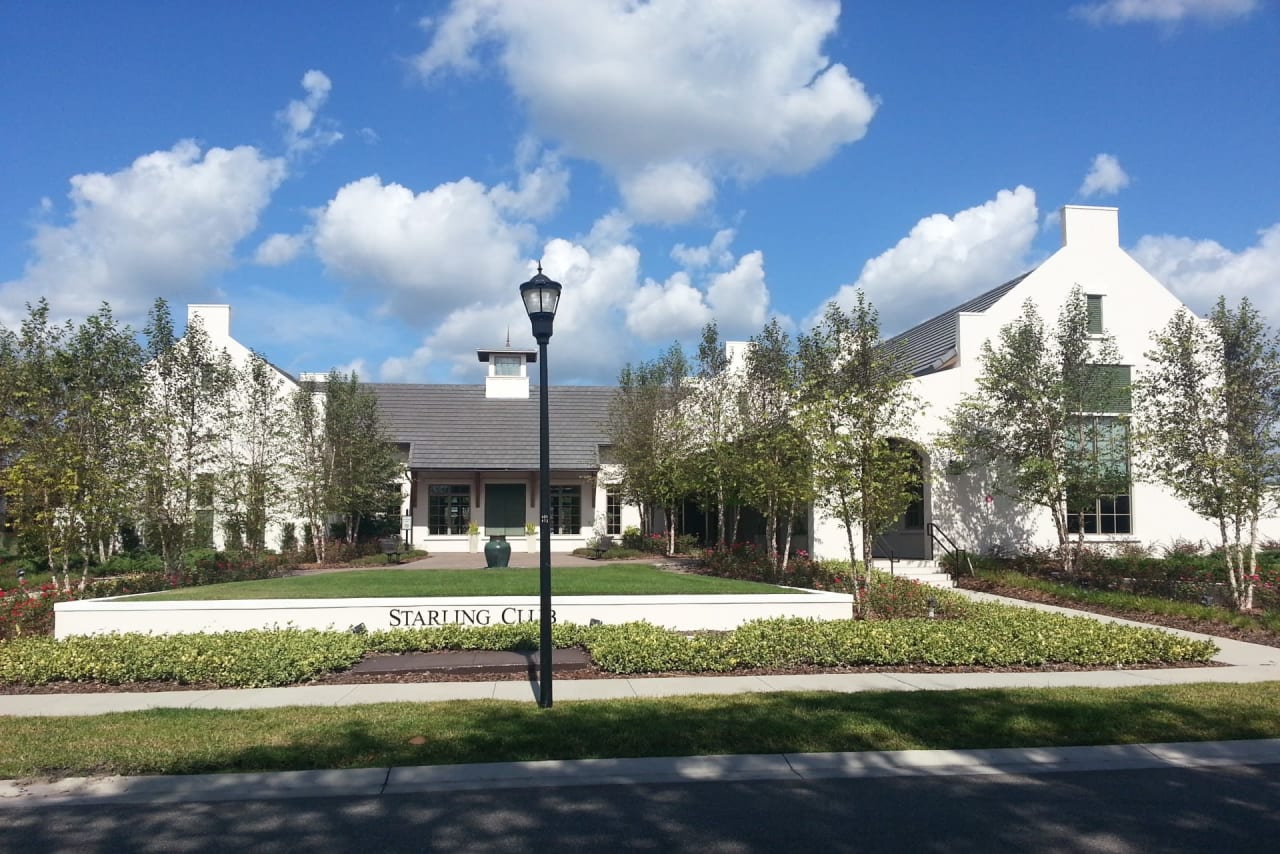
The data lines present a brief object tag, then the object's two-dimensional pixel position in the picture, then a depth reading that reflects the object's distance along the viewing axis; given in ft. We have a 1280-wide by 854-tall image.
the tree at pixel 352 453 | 80.94
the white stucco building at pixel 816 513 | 69.62
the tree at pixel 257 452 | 68.08
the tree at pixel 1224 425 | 48.01
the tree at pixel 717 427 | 67.21
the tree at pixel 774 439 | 52.44
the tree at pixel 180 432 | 55.47
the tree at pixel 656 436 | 77.15
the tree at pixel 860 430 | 45.50
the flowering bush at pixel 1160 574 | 49.37
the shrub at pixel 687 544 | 82.89
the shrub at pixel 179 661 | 31.86
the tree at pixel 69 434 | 47.78
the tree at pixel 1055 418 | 61.36
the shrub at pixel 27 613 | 40.29
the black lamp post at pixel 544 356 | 27.94
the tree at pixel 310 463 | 78.69
